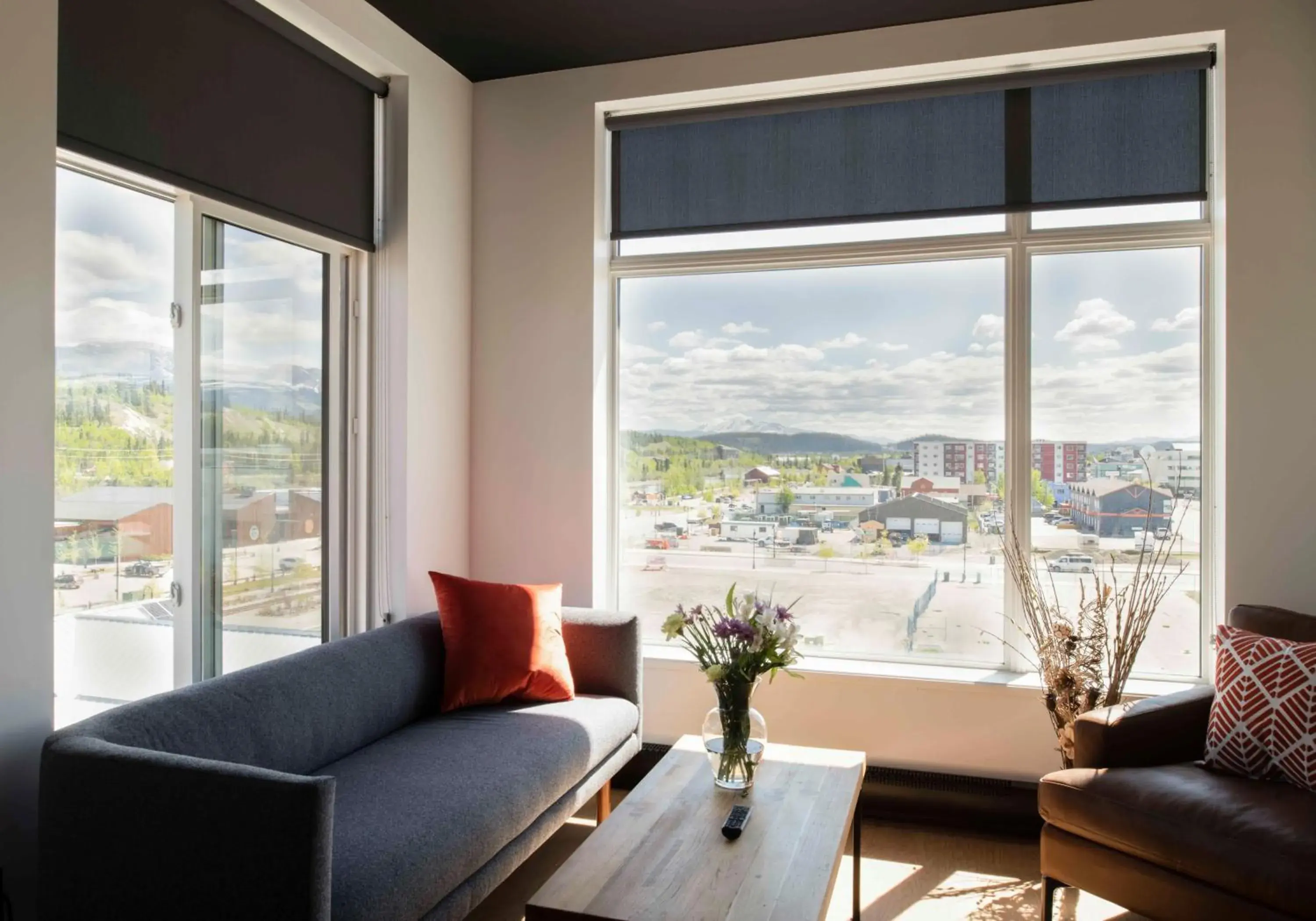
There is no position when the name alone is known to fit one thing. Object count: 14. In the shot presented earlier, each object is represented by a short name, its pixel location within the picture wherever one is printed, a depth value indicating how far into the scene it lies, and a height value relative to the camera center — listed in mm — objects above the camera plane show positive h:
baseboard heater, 3342 -1276
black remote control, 2215 -904
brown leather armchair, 2160 -927
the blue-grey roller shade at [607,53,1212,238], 3400 +1255
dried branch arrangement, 3105 -597
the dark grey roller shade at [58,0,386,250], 2395 +1091
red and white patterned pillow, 2473 -705
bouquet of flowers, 2488 -559
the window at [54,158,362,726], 2496 +58
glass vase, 2502 -778
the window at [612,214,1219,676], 3459 +175
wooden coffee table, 1904 -926
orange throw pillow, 3158 -660
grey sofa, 1771 -830
